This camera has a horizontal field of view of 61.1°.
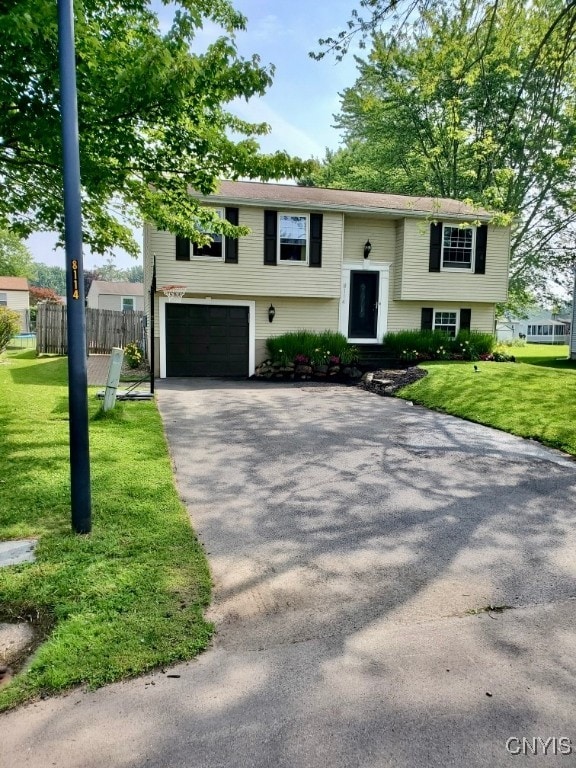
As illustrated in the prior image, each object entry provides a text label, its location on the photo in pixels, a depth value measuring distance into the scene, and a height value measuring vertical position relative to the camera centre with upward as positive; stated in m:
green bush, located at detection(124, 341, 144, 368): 14.99 -0.80
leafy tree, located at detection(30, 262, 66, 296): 118.81 +13.07
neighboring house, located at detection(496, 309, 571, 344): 54.34 +1.10
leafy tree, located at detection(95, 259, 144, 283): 120.92 +15.10
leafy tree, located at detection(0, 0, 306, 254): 5.34 +2.71
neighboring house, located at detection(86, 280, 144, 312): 44.94 +3.07
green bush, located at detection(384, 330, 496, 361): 15.55 -0.29
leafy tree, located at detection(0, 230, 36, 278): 46.97 +6.96
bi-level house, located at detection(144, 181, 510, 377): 14.40 +1.90
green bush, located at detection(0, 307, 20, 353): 16.09 +0.11
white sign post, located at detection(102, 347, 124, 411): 7.59 -0.79
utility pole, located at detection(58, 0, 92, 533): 3.24 +0.30
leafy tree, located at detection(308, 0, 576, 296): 9.78 +6.87
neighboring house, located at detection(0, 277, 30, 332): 39.62 +2.71
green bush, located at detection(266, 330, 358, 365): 14.60 -0.46
